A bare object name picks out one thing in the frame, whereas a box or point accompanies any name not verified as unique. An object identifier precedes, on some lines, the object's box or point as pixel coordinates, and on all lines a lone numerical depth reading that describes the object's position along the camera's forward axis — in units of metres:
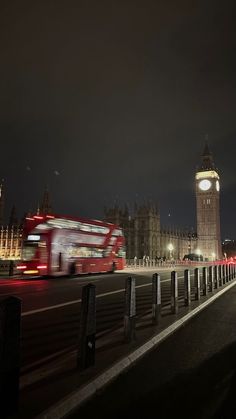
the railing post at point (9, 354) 2.70
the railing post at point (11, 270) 23.13
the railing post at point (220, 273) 14.53
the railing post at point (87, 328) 3.88
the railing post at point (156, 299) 6.35
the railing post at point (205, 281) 10.83
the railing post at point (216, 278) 13.42
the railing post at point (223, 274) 15.94
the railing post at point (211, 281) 12.30
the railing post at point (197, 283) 9.76
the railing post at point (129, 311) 5.01
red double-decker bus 18.43
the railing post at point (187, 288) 8.52
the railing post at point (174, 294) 7.48
